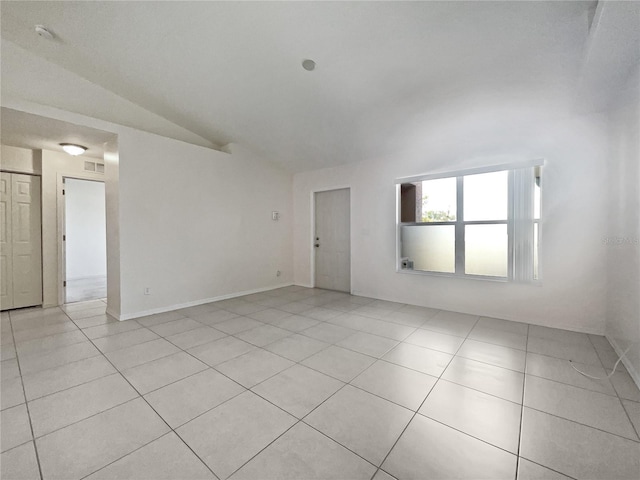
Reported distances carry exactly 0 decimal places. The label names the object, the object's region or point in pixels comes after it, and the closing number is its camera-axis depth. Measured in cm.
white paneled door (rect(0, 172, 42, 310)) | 422
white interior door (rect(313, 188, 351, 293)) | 541
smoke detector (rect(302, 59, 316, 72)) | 296
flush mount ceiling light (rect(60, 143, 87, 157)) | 406
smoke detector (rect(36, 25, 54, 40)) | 283
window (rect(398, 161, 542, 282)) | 337
